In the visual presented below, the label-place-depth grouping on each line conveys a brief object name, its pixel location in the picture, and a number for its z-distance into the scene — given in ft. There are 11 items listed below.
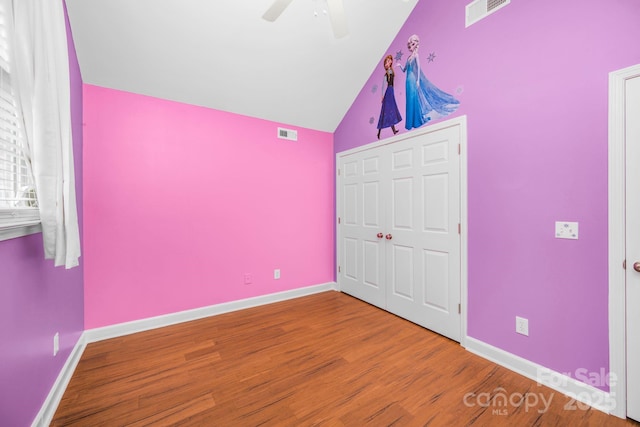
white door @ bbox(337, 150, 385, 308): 10.28
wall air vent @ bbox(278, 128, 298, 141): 11.22
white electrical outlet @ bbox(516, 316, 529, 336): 6.14
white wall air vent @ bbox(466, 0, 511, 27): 6.58
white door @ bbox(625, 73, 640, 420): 4.71
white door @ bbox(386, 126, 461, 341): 7.61
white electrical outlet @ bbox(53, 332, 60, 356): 5.21
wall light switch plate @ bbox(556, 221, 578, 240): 5.45
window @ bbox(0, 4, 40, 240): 3.48
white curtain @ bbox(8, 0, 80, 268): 3.68
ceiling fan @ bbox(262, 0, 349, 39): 5.29
